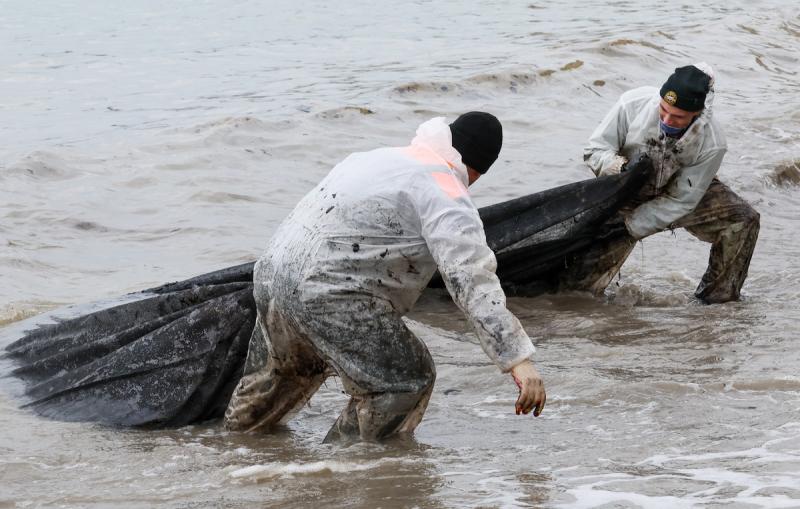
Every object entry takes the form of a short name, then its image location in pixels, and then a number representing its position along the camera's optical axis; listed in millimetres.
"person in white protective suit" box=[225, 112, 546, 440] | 8156
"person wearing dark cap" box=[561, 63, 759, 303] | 13602
